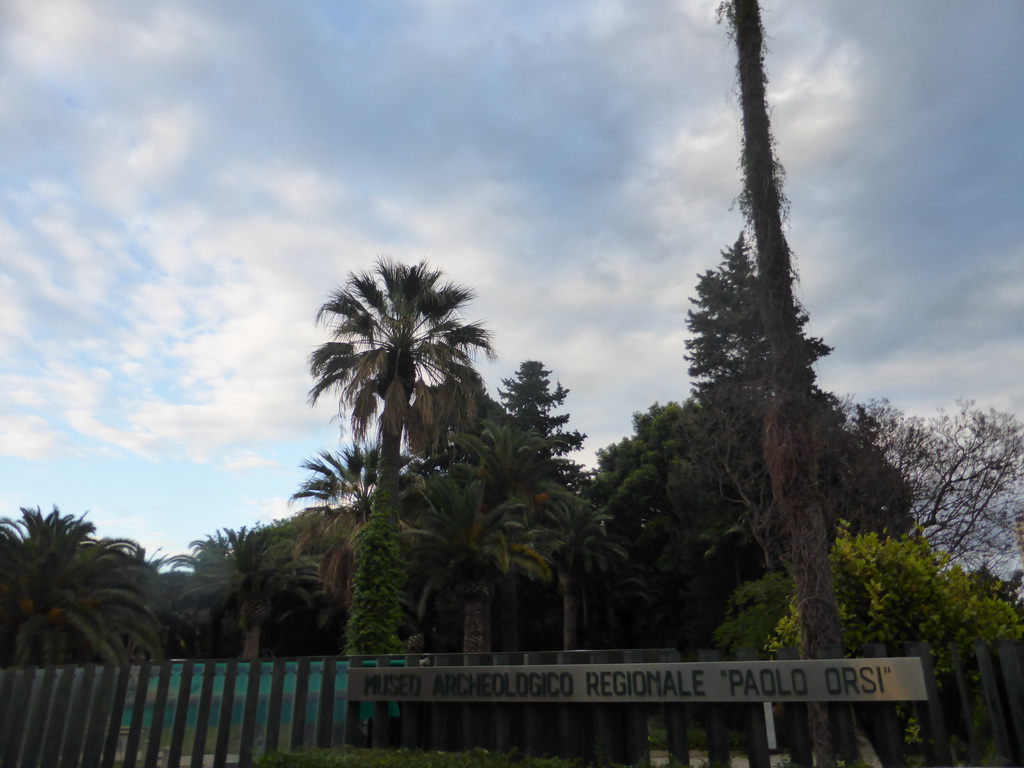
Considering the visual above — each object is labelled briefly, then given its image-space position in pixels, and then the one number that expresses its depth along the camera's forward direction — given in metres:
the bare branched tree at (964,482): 26.97
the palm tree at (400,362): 19.50
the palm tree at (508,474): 33.91
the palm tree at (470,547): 26.94
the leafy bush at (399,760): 6.50
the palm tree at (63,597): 21.38
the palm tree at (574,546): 38.00
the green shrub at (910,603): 8.67
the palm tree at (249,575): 33.01
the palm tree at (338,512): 27.06
